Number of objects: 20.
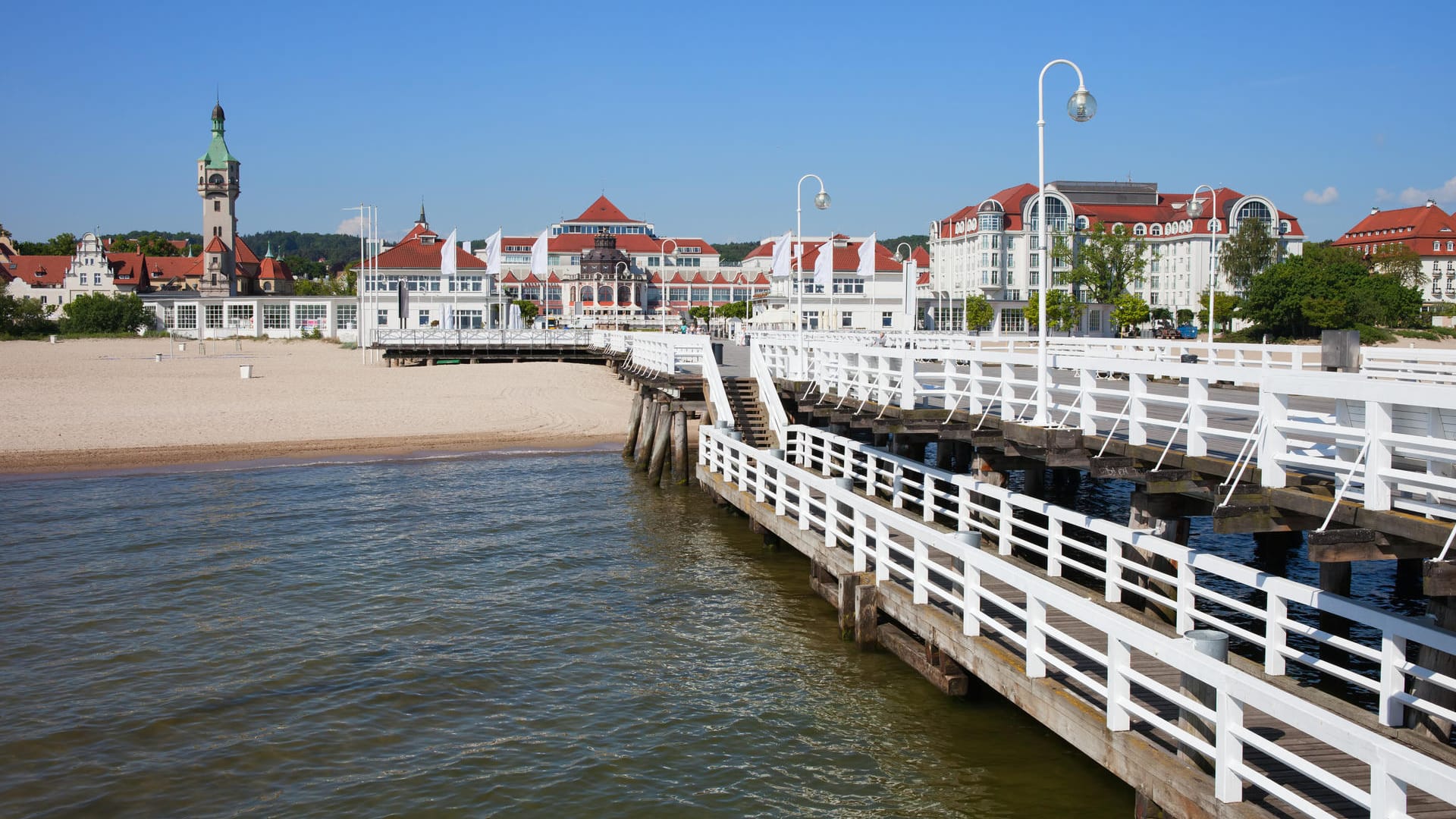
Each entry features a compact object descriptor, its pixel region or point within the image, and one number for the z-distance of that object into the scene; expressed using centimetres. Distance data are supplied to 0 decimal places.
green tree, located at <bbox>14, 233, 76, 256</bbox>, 15662
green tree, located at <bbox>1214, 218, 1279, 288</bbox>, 9256
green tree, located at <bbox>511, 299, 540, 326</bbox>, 11800
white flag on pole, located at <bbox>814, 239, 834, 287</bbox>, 4427
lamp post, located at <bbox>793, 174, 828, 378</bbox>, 3077
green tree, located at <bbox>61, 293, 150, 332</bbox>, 10050
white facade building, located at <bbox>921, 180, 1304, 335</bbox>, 10450
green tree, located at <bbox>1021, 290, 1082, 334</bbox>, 8188
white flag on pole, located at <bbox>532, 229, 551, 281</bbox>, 4947
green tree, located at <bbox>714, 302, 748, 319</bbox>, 12488
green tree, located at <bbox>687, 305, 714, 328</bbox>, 12728
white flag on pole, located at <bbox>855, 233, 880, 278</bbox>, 4888
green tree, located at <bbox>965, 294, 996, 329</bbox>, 9881
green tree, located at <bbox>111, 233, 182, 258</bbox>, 17538
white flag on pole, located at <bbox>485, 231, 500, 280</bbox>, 5684
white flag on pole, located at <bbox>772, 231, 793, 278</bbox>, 4034
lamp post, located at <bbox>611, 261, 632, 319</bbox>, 13888
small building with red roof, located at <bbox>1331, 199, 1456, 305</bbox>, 11869
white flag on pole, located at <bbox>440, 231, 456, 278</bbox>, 5847
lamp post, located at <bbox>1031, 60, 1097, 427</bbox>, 1394
